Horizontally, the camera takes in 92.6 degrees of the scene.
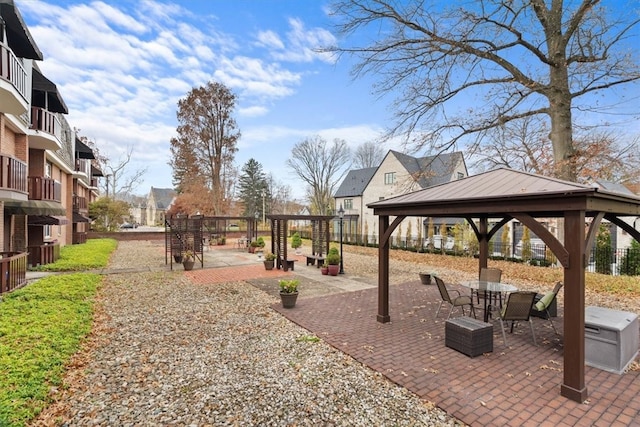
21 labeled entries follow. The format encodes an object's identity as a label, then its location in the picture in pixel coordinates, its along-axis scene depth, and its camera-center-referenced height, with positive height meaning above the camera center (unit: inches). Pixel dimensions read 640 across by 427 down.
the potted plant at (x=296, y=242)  856.8 -83.4
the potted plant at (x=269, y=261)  535.9 -83.9
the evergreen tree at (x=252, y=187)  2191.2 +190.4
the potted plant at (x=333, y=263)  490.9 -80.1
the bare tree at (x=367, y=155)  1748.3 +336.4
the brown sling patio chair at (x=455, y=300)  244.2 -69.2
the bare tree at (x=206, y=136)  1134.4 +288.8
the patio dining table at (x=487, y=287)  239.7 -59.4
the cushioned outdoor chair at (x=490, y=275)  289.4 -58.8
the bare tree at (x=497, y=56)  391.9 +215.9
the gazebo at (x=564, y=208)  144.3 +3.1
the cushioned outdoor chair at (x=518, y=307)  206.4 -64.2
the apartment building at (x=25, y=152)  345.4 +109.1
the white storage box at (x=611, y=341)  171.2 -73.8
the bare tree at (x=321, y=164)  1545.3 +252.6
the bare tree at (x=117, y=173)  1434.5 +201.2
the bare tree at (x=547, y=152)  487.8 +117.4
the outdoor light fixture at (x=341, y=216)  514.9 -5.5
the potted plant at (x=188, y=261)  522.9 -82.4
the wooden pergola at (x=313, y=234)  523.8 -40.7
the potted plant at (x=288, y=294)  299.9 -79.1
